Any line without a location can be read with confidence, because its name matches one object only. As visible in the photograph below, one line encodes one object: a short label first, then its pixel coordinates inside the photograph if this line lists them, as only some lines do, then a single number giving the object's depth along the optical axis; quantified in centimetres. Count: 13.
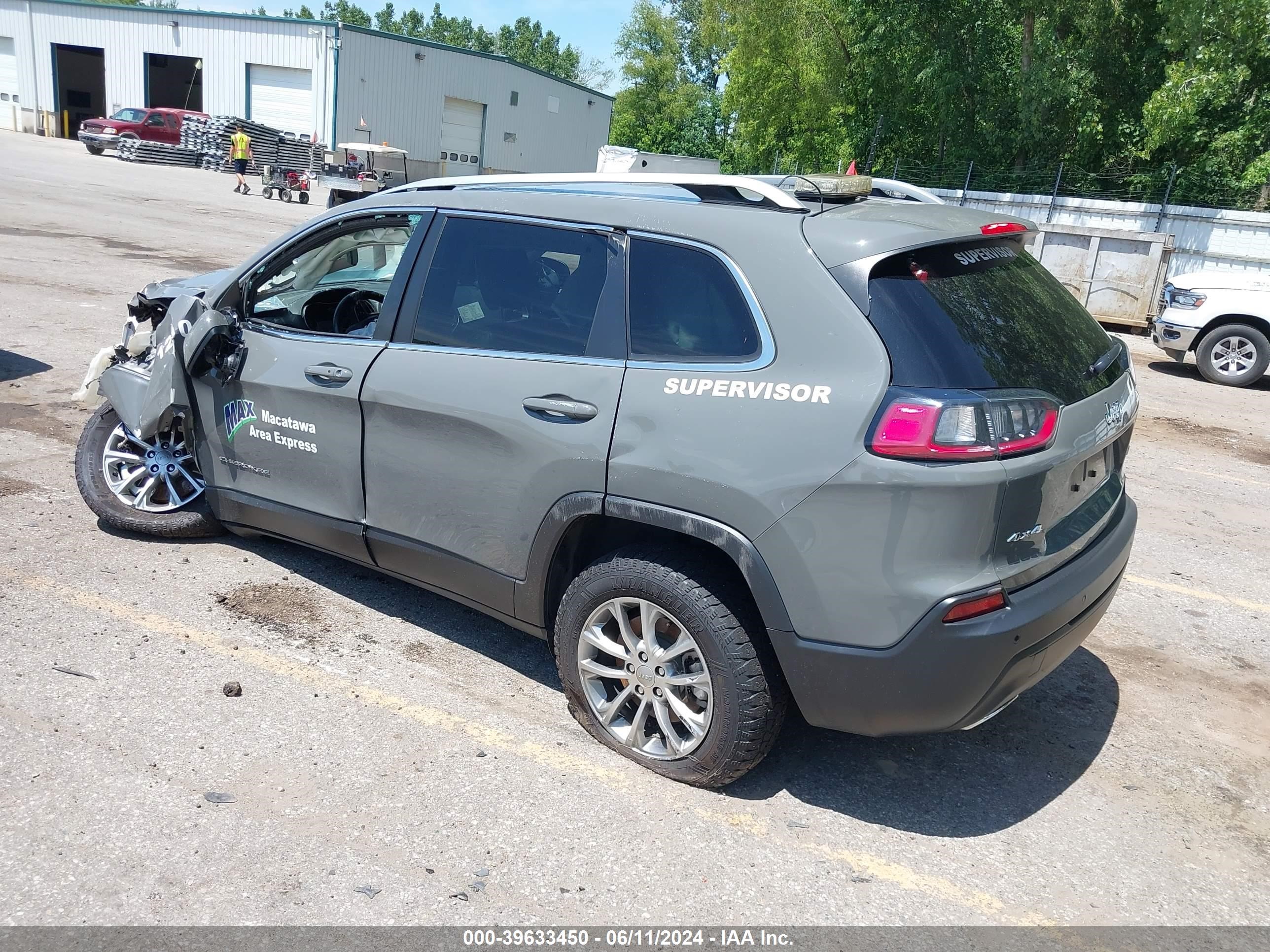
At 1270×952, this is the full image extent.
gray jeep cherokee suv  288
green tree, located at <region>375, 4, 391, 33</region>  15050
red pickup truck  3700
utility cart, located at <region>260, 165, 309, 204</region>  2900
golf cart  2595
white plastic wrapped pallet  3250
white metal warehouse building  4150
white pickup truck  1158
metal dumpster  1589
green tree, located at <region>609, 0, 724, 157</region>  7106
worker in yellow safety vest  3152
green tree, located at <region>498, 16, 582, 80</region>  11731
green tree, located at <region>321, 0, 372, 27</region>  14750
